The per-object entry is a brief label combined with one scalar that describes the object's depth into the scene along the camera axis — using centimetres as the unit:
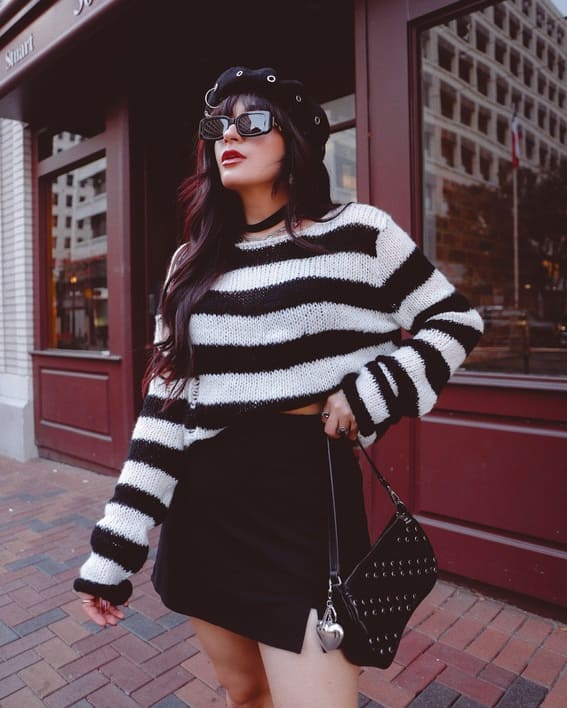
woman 128
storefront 314
